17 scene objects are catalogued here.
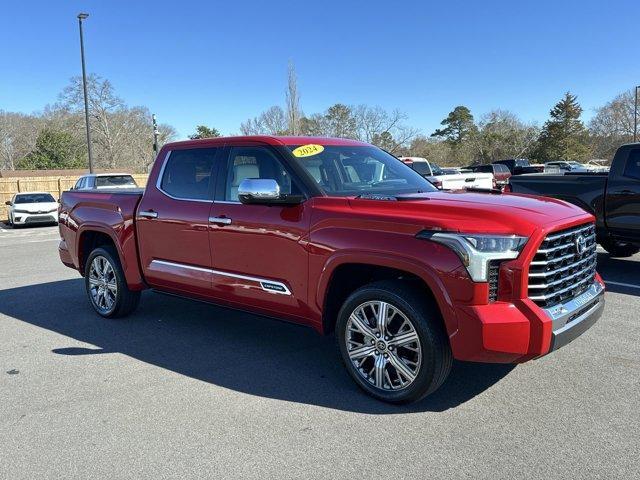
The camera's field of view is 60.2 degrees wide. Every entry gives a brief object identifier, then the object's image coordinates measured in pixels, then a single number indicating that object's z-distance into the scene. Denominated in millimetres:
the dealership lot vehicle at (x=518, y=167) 39000
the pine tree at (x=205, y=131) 72875
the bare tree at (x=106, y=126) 55328
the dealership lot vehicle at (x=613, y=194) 7914
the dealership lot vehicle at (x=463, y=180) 13705
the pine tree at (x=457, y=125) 77562
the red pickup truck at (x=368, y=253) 3324
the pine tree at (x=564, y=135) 65000
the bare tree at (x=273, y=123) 44431
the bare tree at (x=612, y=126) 76812
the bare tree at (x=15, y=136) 74125
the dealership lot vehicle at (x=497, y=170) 35069
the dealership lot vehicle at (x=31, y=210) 20688
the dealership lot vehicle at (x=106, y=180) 19578
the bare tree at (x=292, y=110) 40938
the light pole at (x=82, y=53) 23703
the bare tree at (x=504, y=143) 70312
